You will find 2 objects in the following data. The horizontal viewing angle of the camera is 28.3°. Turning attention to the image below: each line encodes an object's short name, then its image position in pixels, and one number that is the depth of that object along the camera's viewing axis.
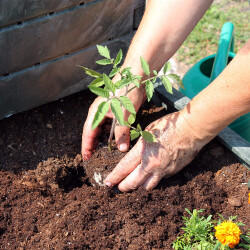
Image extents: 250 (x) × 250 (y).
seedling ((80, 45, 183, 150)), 0.65
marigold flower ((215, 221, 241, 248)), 0.62
